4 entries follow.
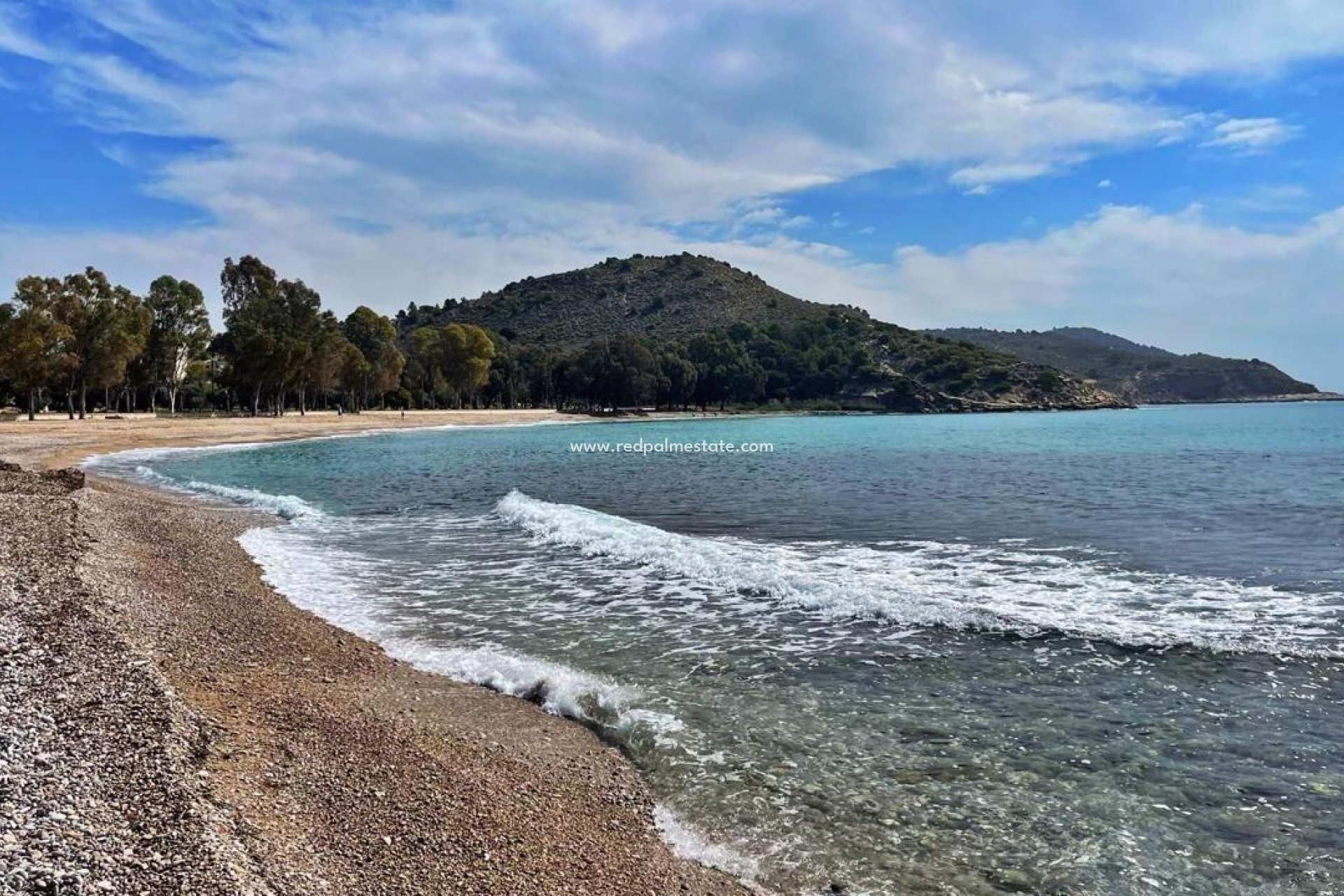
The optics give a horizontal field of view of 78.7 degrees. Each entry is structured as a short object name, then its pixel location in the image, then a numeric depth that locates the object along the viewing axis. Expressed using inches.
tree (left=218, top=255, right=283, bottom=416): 3142.2
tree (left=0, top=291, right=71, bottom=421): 2226.9
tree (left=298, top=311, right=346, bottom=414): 3408.0
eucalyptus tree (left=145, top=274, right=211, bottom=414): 3002.0
